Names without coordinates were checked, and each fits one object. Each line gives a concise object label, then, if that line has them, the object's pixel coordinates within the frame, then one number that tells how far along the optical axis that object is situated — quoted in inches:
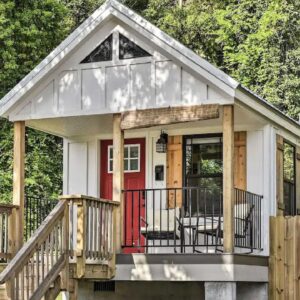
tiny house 406.0
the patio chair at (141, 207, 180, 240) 453.1
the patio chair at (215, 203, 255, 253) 448.8
